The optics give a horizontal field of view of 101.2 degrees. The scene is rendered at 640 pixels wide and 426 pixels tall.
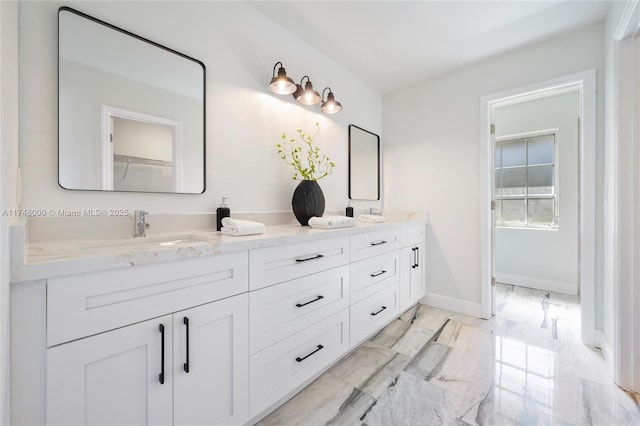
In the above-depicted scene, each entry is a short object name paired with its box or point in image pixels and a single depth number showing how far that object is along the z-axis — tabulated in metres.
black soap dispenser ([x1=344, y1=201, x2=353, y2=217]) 2.45
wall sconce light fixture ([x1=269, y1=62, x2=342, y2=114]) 1.78
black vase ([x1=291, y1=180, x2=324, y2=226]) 1.90
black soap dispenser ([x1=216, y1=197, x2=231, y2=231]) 1.54
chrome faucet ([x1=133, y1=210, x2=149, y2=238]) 1.26
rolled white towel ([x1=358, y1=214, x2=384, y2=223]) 2.35
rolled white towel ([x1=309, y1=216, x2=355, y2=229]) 1.70
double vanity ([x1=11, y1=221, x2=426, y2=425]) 0.71
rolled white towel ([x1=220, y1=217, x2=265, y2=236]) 1.30
